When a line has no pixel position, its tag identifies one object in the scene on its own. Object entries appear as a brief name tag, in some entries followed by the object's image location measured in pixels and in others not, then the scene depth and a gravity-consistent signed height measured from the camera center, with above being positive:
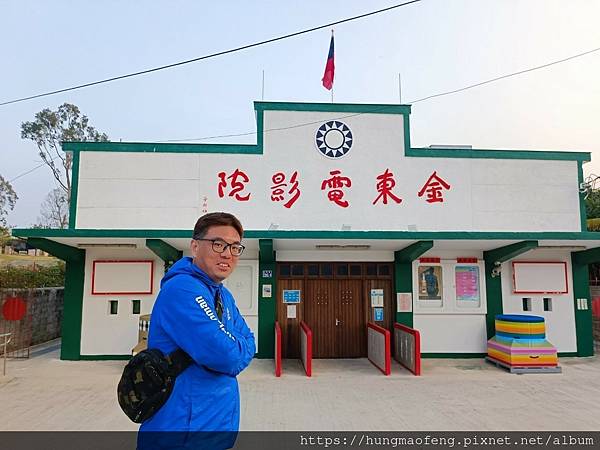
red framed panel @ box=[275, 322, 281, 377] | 8.30 -1.41
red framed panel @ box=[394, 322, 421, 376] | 8.39 -1.41
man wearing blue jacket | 1.80 -0.28
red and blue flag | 11.61 +5.63
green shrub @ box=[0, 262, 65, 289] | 12.51 +0.14
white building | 10.01 +1.38
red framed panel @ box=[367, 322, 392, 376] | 8.41 -1.41
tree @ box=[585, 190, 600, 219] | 21.83 +3.96
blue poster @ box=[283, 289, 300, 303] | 10.37 -0.33
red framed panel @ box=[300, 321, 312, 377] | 8.22 -1.36
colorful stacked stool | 8.70 -1.33
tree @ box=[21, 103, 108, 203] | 28.14 +10.01
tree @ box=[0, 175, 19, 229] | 29.92 +6.09
